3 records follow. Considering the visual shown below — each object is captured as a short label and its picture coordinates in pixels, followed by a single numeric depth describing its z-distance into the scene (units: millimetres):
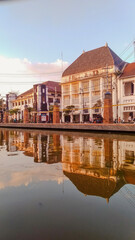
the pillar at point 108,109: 17141
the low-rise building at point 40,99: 41856
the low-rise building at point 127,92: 29438
